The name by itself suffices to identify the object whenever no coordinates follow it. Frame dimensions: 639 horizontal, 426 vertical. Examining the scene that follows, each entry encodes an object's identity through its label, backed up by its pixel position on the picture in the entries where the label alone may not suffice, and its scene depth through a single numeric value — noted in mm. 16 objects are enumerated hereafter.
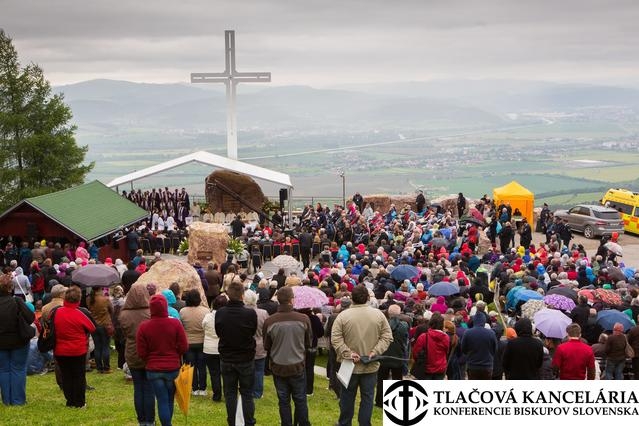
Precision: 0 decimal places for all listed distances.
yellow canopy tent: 33062
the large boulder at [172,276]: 16094
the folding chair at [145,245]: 27375
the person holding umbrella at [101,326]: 12867
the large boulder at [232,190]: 33750
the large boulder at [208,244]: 24859
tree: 40688
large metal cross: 38656
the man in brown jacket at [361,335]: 8992
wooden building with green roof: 23453
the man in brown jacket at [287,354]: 9234
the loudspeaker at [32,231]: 23469
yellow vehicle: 32375
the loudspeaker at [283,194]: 31745
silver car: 31500
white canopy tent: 32125
